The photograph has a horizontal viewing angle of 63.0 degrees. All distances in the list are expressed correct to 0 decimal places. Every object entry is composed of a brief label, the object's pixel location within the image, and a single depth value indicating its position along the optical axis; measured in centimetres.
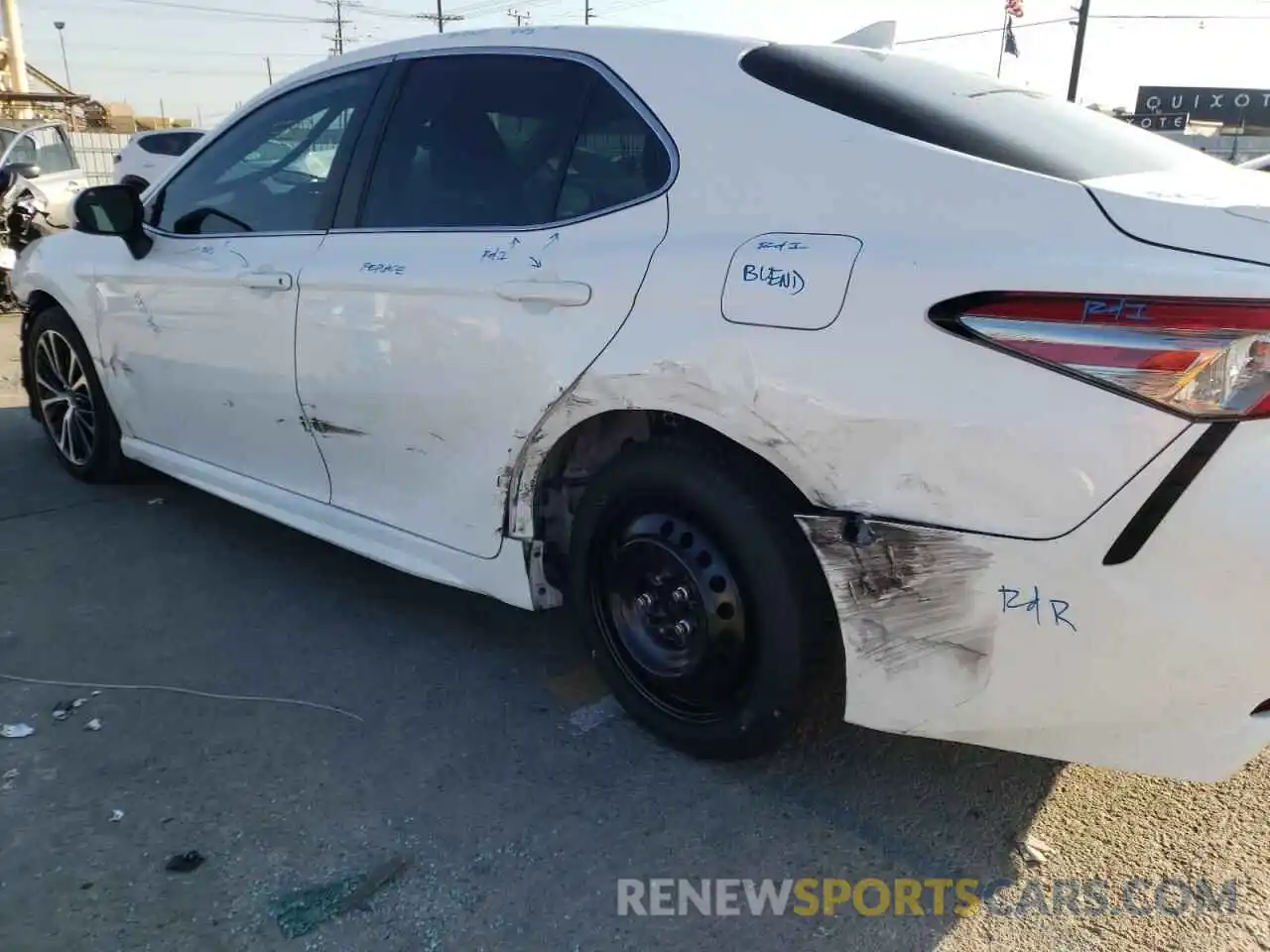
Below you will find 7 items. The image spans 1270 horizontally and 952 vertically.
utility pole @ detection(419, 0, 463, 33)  4689
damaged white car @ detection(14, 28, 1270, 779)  179
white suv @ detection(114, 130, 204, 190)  1523
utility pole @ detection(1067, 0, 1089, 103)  2988
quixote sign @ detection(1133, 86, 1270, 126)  6159
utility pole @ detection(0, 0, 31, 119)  3781
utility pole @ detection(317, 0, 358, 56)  6769
